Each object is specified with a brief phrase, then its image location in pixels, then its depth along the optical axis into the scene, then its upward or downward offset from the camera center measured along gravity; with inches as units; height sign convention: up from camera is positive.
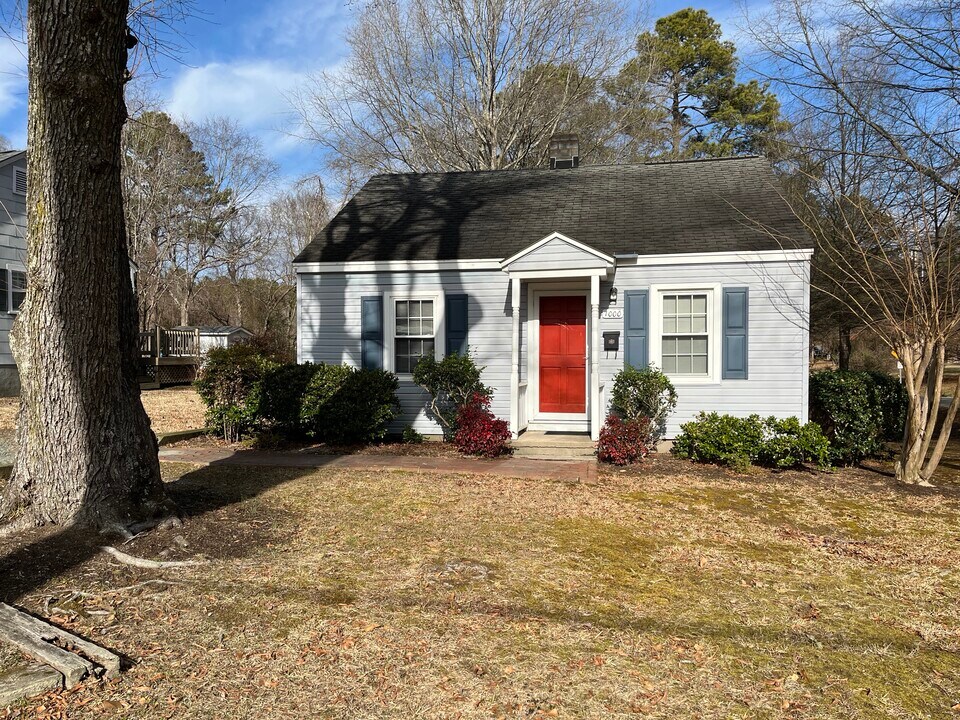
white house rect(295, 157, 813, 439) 354.0 +31.4
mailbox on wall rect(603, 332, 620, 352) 372.5 +1.4
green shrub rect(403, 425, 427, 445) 393.7 -57.7
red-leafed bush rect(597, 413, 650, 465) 320.8 -49.5
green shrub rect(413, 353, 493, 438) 367.2 -19.8
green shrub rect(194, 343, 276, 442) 376.2 -23.3
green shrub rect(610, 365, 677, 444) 348.2 -28.0
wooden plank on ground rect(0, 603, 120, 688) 115.4 -57.3
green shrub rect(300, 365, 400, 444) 369.7 -34.7
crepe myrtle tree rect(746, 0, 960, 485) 274.2 +62.0
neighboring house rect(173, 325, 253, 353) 965.8 +12.1
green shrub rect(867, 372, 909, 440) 365.1 -33.9
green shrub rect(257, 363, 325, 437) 371.6 -28.1
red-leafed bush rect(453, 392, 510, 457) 336.5 -46.8
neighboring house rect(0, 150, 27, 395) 577.6 +87.9
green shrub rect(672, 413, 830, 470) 311.4 -48.4
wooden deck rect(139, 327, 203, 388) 783.1 -16.9
